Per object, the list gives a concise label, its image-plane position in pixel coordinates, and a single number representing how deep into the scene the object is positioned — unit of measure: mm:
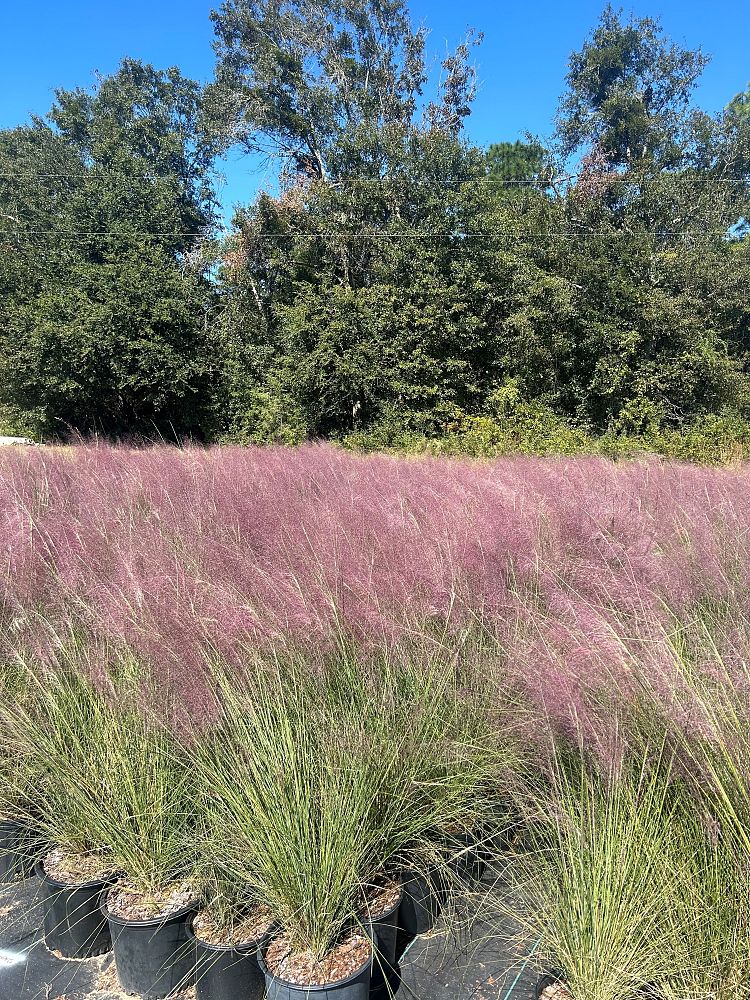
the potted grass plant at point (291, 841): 1641
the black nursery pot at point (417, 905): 2006
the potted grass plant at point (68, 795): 1986
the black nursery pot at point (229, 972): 1729
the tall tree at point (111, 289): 17000
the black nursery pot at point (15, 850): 2211
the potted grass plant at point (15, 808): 2176
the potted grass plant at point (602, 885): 1436
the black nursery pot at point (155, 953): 1821
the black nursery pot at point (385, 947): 1809
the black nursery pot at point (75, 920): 1965
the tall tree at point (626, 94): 22422
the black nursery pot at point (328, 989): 1580
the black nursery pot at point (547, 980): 1594
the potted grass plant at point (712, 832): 1408
